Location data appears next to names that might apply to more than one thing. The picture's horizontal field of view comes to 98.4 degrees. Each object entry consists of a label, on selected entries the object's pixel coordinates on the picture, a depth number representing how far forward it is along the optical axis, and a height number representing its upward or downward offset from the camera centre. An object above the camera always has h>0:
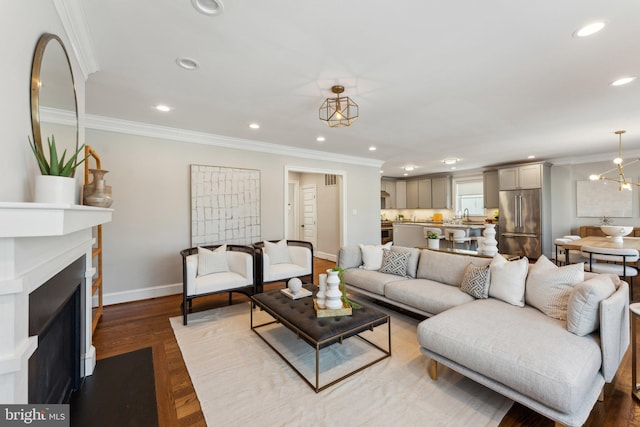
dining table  3.82 -0.43
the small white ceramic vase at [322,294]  2.42 -0.69
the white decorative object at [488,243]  3.36 -0.34
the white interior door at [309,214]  7.42 +0.06
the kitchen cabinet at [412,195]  9.30 +0.72
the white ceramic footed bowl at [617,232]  4.06 -0.26
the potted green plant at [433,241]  4.23 -0.40
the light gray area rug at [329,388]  1.71 -1.24
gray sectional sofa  1.49 -0.79
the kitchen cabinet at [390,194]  9.63 +0.78
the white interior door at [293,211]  7.68 +0.15
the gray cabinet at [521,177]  6.29 +0.91
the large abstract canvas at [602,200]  5.80 +0.33
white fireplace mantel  0.84 -0.19
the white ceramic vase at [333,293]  2.34 -0.66
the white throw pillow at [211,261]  3.52 -0.58
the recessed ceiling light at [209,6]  1.62 +1.26
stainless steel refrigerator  6.25 -0.18
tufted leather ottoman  2.01 -0.85
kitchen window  8.12 +0.60
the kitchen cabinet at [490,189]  7.39 +0.71
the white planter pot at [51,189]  1.14 +0.12
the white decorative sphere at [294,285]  2.84 -0.72
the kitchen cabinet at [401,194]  9.71 +0.77
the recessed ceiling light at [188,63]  2.24 +1.28
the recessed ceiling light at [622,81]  2.54 +1.26
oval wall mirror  1.23 +0.64
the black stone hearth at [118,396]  1.70 -1.24
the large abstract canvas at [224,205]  4.28 +0.19
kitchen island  6.79 -0.42
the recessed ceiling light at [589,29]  1.81 +1.25
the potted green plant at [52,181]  1.15 +0.16
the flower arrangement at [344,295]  2.45 -0.73
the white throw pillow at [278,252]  4.12 -0.54
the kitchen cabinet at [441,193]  8.43 +0.72
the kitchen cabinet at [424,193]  8.92 +0.73
